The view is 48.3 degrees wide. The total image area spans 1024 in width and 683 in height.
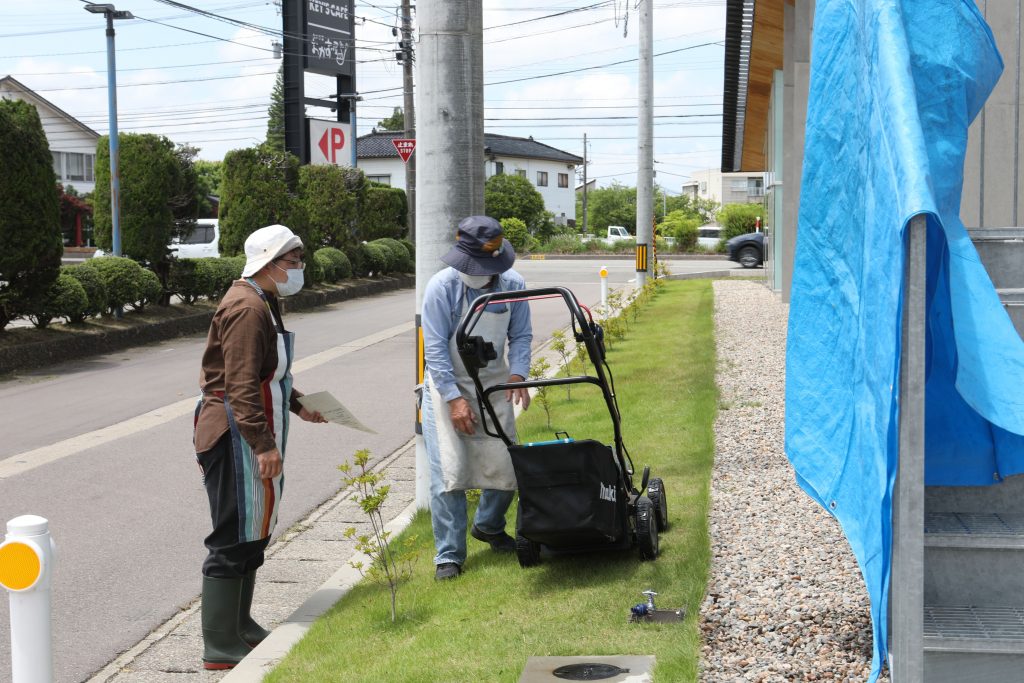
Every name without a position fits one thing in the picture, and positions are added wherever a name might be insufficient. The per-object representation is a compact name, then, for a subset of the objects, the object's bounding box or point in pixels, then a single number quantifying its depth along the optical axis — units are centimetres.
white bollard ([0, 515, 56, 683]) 325
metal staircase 332
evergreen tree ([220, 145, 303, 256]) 2355
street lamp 1919
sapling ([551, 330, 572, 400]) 1179
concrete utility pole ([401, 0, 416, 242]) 3441
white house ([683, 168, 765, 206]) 10179
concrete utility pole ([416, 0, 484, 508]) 692
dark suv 3906
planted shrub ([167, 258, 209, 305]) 2061
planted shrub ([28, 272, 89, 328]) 1636
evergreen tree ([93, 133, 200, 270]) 1945
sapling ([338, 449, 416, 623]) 552
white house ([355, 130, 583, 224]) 8438
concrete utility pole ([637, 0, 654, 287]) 2628
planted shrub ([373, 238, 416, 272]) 3172
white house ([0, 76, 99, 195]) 6041
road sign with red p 3578
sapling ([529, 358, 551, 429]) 973
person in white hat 509
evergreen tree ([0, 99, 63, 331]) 1515
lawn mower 525
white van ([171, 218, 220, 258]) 2939
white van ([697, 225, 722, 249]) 5648
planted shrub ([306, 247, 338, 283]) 2598
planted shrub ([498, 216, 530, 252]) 5492
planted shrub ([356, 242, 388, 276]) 3027
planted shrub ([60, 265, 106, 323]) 1733
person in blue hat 575
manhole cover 432
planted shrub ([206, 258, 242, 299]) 2135
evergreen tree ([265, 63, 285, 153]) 11113
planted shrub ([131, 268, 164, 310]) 1879
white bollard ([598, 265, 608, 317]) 1959
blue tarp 329
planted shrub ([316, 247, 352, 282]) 2755
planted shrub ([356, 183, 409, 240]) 3291
